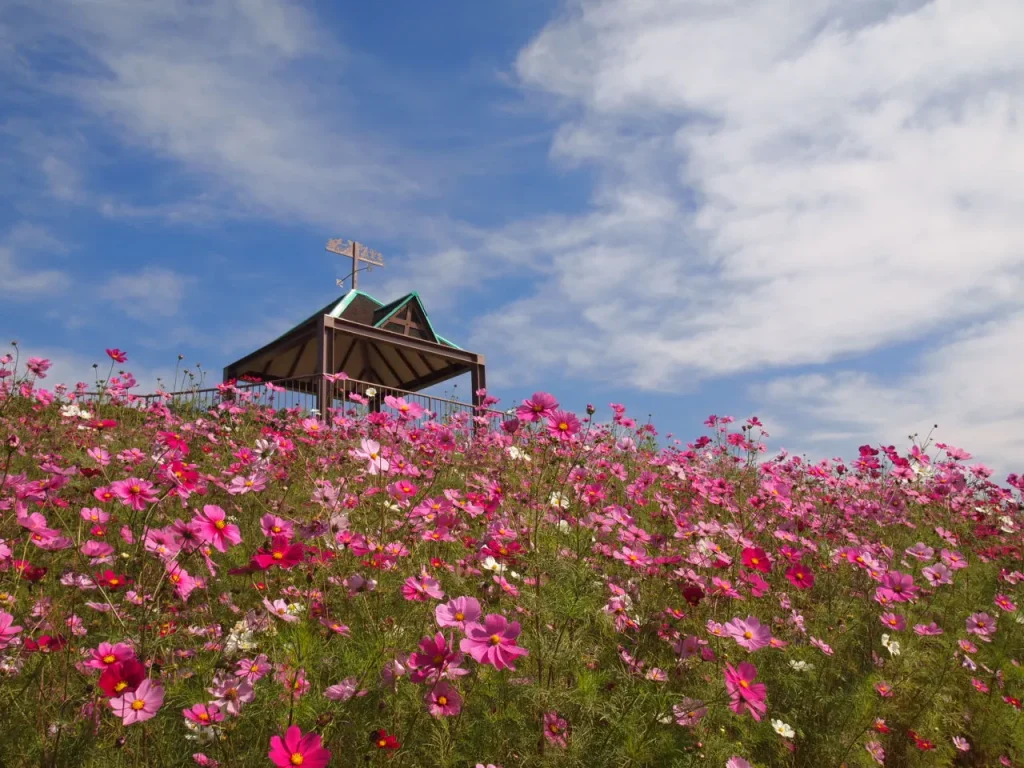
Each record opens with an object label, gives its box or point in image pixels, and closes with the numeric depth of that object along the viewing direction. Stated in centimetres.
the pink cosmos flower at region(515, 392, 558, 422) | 234
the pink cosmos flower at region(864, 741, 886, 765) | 249
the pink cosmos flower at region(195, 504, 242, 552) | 189
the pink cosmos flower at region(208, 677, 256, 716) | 171
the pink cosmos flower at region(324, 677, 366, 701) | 179
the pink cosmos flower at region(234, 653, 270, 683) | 189
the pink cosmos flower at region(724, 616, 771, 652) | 214
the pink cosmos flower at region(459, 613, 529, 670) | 161
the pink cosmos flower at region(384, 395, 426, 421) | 301
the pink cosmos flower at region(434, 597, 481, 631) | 178
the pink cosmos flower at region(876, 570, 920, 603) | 276
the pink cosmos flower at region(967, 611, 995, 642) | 314
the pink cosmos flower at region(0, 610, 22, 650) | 184
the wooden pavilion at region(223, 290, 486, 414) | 1312
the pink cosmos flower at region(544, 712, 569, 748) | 194
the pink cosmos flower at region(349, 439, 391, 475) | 262
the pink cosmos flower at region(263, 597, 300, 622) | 206
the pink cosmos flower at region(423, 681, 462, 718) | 174
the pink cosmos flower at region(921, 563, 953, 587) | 321
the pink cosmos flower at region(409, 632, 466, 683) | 165
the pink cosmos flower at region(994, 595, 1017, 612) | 354
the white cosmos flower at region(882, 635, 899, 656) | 288
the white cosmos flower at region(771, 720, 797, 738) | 235
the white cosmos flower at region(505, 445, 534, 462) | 342
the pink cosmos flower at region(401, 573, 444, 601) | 219
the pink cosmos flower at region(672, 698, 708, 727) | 201
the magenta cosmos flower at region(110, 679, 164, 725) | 162
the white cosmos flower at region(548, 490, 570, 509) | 270
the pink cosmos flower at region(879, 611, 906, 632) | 279
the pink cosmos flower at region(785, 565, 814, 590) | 243
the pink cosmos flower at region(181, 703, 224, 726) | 171
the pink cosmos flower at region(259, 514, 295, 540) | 208
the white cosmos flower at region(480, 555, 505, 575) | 250
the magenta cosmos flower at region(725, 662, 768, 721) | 187
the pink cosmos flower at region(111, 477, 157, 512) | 214
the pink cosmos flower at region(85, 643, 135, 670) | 166
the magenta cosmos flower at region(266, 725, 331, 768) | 140
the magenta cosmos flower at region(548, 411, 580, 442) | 235
